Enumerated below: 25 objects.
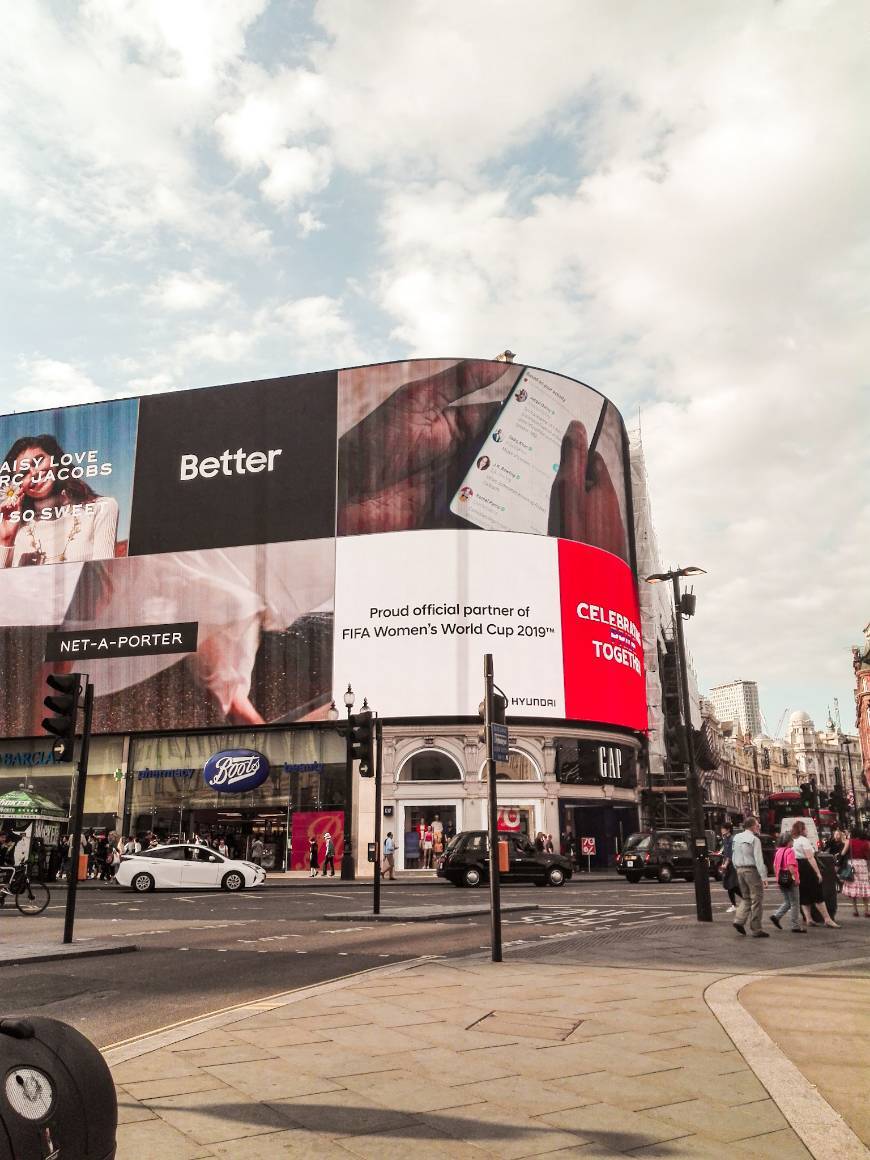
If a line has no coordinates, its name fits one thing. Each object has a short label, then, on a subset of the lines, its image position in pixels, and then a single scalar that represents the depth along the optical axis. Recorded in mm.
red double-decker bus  48969
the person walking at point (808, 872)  15755
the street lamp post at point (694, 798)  17516
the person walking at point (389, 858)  35688
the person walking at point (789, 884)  15922
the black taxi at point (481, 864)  30797
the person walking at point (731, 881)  15884
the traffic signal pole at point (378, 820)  18906
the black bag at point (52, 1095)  2240
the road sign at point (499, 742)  11547
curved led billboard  44812
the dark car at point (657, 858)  34500
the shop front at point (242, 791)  44188
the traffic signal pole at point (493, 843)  11195
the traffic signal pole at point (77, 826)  14117
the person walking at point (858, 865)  18484
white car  29125
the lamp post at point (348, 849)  36219
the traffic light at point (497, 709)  11695
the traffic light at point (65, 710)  13938
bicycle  21170
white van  38956
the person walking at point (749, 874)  14797
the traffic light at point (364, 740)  20328
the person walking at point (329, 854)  39906
